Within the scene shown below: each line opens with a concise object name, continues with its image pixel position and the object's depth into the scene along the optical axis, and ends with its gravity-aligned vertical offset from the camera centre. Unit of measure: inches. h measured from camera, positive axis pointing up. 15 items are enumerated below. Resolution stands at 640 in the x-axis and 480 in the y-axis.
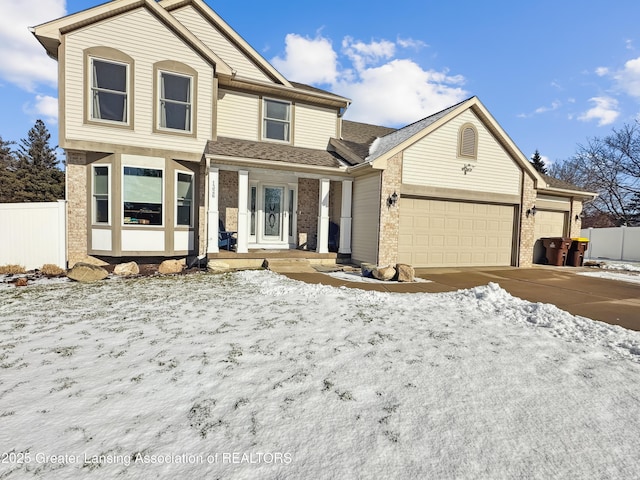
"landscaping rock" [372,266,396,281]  329.4 -48.8
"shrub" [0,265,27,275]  324.5 -57.6
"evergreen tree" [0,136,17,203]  1028.5 +78.1
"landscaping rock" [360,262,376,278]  346.6 -50.7
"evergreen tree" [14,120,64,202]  1092.4 +146.2
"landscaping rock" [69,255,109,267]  364.0 -51.9
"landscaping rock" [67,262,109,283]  301.3 -54.7
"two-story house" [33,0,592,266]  363.3 +70.5
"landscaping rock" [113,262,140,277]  338.6 -55.8
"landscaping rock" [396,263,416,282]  328.5 -48.8
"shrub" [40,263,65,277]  328.2 -57.6
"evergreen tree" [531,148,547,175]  1278.3 +255.7
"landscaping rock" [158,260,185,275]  357.8 -55.1
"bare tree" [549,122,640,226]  1090.1 +173.7
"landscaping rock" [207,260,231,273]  366.6 -53.1
